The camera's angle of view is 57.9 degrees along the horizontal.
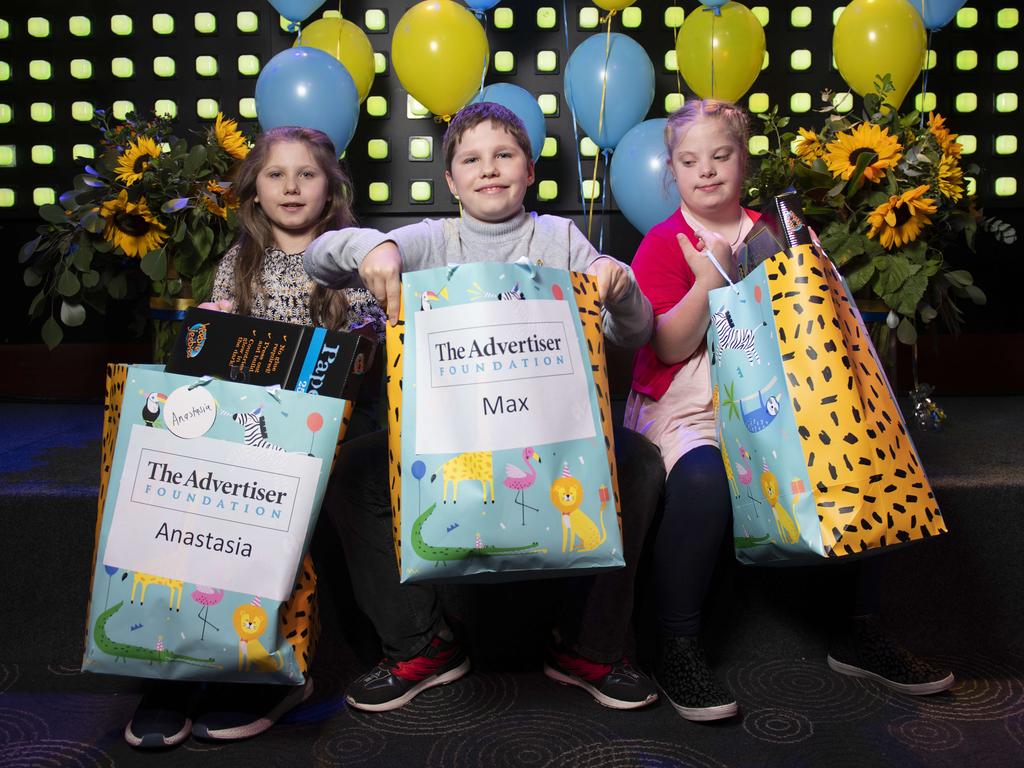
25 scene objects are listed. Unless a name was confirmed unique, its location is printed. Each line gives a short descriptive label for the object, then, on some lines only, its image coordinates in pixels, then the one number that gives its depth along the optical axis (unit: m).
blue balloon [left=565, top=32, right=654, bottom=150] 2.20
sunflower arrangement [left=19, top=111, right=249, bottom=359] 1.74
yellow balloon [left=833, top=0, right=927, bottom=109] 2.13
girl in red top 1.25
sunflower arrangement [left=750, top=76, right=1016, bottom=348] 1.69
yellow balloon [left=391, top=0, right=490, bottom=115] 2.09
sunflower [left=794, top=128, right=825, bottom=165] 1.78
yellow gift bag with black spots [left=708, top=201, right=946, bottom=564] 1.04
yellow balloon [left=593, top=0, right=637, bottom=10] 2.22
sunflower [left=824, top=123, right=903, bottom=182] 1.69
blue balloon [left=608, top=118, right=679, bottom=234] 2.07
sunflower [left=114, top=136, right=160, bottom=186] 1.75
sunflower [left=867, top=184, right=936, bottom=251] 1.65
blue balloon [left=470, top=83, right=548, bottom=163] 2.16
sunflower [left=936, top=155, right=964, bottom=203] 1.72
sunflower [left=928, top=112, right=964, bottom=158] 1.76
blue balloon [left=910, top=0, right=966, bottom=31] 2.28
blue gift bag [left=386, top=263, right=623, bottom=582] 1.00
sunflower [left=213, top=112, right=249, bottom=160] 1.80
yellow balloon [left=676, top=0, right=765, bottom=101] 2.18
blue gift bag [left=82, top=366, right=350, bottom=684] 1.05
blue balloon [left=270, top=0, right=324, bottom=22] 2.20
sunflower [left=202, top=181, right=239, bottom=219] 1.73
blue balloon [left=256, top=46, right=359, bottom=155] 1.97
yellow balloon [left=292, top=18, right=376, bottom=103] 2.26
